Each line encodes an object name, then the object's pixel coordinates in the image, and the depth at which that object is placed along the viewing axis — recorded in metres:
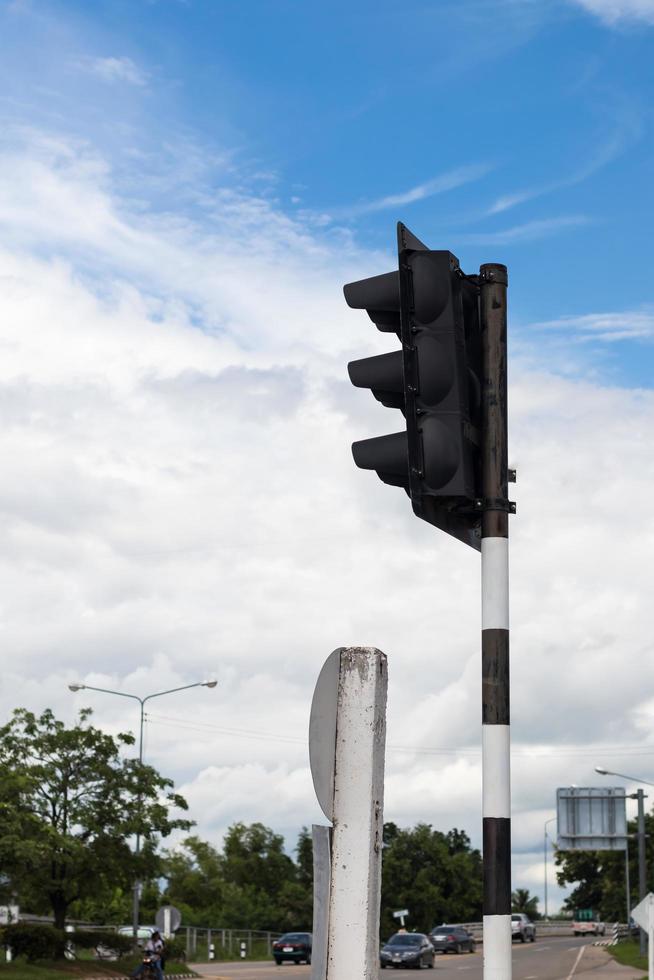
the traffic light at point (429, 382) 5.37
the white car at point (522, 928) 80.06
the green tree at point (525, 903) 140.29
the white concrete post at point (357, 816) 4.25
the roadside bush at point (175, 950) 47.54
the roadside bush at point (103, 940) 44.66
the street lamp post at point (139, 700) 43.25
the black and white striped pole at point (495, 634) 5.21
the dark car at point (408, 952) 51.84
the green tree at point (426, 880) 92.12
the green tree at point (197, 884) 83.02
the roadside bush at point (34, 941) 42.16
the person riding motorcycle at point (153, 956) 33.73
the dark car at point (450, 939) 69.50
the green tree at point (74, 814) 41.06
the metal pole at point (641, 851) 50.81
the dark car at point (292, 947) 53.38
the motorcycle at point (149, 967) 33.69
